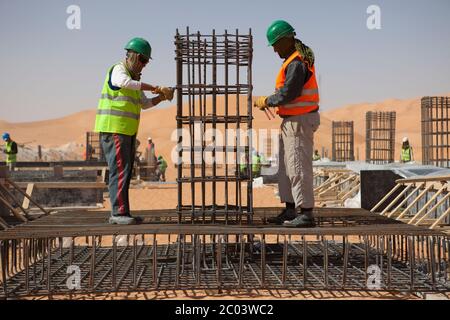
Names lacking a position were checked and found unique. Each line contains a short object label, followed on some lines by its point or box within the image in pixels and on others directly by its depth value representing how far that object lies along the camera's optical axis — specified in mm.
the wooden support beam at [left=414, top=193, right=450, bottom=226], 6971
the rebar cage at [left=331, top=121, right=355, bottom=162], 26805
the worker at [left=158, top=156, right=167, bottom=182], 24370
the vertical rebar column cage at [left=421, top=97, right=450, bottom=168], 16031
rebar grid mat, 5129
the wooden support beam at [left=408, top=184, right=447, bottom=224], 7230
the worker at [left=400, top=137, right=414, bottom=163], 19922
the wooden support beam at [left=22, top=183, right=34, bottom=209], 10250
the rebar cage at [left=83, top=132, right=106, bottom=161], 24830
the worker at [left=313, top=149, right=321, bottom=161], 26762
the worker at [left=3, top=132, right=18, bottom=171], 18469
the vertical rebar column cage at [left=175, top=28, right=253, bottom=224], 5797
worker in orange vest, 5520
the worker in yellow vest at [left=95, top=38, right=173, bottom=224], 5633
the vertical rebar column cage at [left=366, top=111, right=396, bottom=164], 22266
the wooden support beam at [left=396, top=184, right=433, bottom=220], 7305
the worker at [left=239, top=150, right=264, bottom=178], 21828
